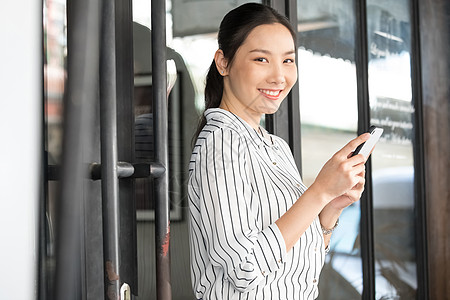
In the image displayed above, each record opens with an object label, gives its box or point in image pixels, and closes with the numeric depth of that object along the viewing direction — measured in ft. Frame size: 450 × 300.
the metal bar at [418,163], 9.62
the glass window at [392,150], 8.76
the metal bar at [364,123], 8.25
